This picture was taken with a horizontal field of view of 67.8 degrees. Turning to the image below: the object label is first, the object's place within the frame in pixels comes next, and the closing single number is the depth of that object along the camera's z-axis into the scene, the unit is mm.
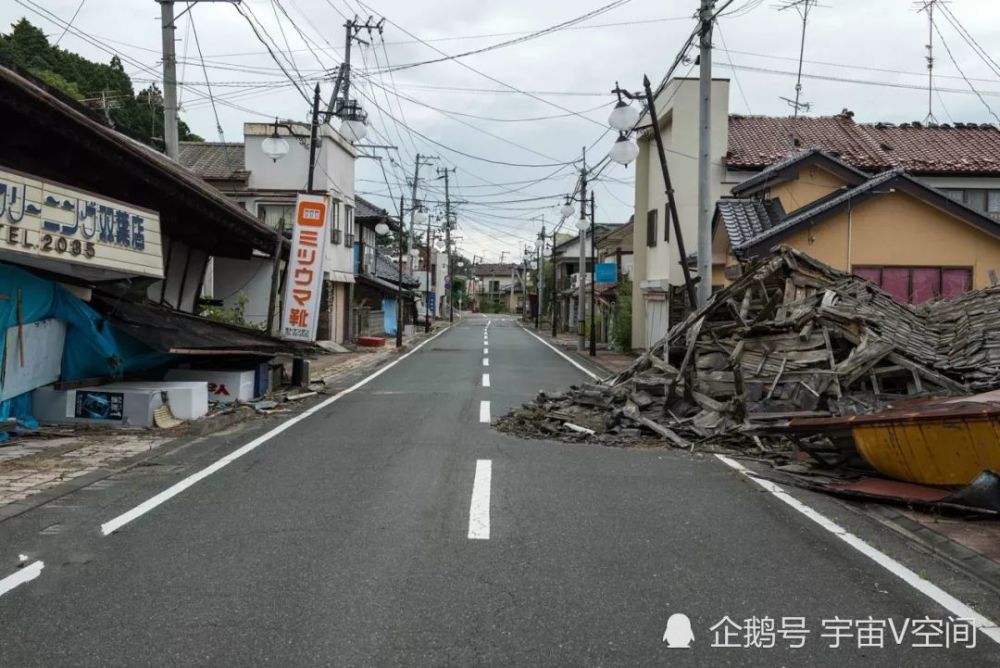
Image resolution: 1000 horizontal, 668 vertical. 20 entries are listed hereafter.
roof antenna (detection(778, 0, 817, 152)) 18297
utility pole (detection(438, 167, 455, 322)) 65225
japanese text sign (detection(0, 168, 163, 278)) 8992
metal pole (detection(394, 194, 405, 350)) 36062
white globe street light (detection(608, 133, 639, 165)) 14594
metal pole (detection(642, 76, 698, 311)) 16220
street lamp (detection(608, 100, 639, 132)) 14117
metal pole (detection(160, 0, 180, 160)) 15234
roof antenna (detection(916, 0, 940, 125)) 22147
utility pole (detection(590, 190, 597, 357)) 29969
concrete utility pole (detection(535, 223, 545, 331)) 65113
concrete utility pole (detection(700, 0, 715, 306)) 15336
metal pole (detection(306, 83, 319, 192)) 19078
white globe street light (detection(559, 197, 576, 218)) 35178
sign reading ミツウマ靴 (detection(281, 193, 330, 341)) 16969
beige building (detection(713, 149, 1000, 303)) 18578
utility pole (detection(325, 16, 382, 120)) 22922
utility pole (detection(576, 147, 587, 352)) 34522
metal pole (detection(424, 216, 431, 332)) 53500
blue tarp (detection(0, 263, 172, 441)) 10359
